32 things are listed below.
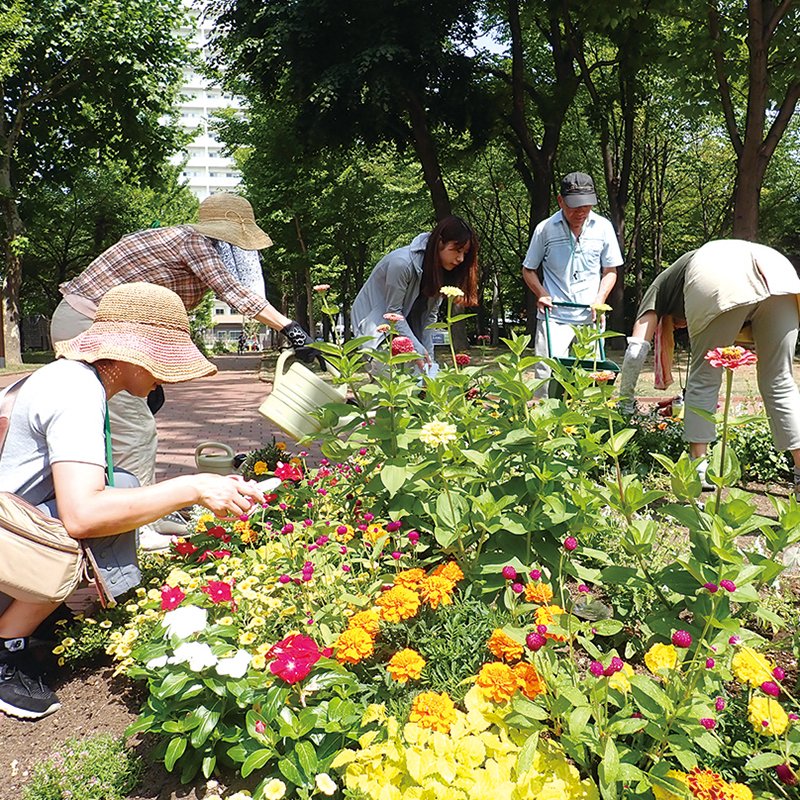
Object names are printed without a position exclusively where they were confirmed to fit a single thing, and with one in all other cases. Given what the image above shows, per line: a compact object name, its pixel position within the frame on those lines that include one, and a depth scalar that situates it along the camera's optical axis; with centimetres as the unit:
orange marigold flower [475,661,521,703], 156
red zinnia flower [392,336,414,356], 258
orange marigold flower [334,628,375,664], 172
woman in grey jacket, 369
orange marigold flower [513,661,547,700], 155
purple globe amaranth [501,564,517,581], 166
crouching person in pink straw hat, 219
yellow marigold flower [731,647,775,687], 147
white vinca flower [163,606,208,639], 188
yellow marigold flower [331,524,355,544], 239
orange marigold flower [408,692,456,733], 156
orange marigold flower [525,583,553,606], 169
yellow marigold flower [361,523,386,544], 237
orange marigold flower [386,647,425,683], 165
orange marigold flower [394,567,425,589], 188
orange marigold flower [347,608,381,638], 178
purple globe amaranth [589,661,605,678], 146
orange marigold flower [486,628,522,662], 160
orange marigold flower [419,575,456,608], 182
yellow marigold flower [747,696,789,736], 145
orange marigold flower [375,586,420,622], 177
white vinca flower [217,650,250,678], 179
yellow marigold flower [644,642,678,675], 154
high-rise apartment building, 9438
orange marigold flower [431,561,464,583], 190
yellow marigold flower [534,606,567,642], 163
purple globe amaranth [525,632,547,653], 147
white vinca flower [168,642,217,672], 178
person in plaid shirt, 346
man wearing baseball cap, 461
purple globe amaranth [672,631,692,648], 137
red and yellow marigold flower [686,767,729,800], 132
